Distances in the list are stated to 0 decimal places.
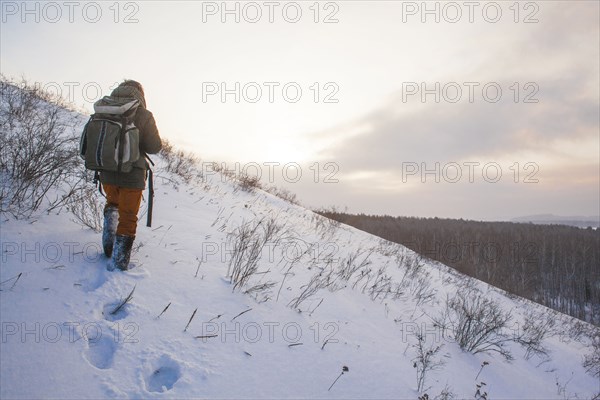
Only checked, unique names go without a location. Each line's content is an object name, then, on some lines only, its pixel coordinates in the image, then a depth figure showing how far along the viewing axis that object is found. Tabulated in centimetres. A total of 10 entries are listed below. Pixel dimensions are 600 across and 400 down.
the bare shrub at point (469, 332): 408
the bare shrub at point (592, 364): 614
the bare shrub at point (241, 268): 318
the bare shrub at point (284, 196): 1392
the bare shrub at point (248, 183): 1114
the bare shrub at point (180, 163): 831
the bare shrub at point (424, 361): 275
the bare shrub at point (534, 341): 535
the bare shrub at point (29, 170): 307
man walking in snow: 270
